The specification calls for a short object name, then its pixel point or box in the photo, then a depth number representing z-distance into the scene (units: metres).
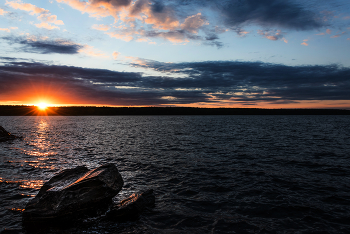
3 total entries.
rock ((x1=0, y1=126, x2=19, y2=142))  41.52
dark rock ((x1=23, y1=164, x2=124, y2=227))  9.94
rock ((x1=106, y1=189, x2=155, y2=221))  10.66
